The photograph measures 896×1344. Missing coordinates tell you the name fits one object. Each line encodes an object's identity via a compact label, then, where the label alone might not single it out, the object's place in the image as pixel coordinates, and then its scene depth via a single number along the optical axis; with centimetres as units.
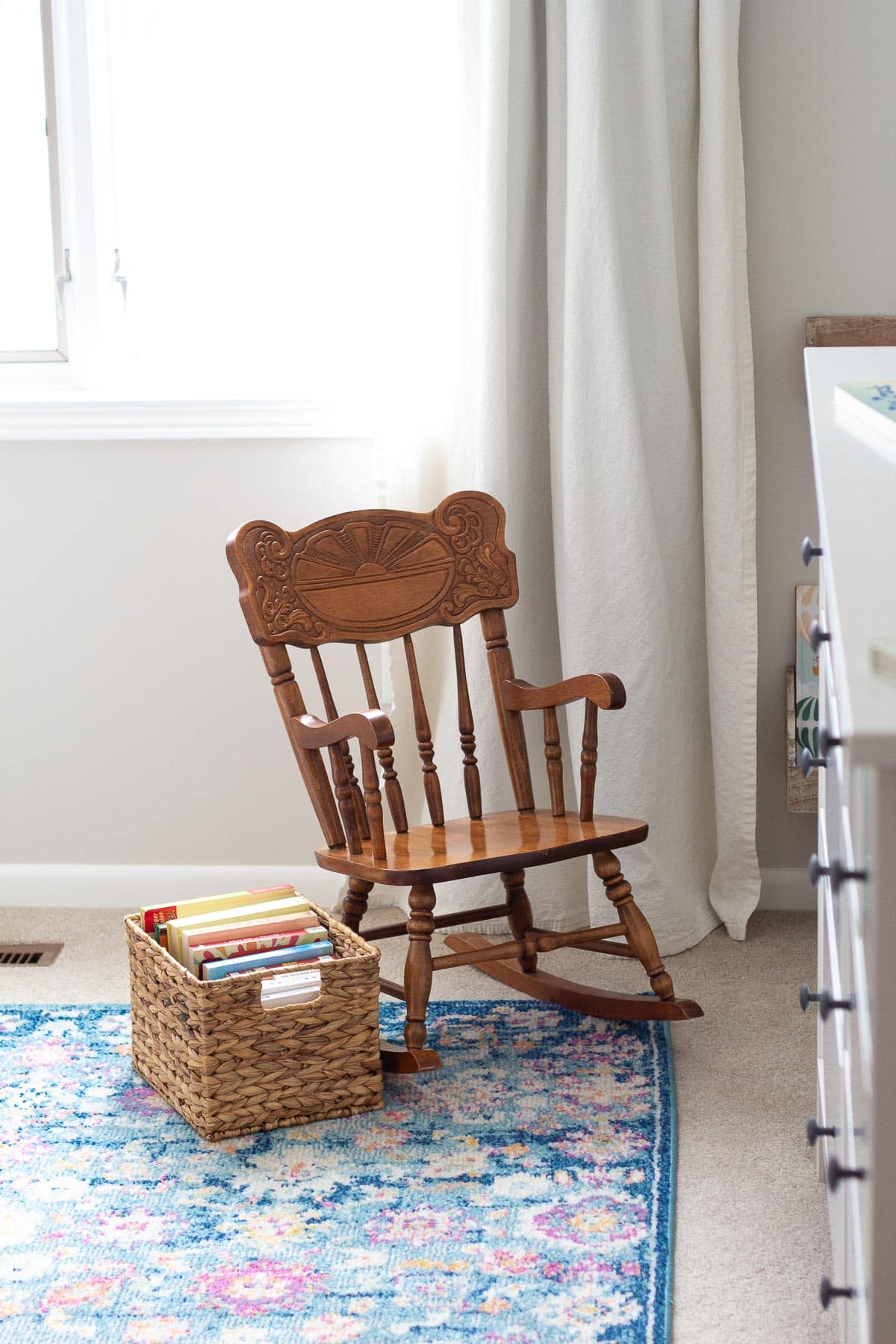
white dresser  178
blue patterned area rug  290
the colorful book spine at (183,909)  339
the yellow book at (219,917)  331
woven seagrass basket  319
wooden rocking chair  333
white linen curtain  362
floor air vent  377
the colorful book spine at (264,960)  324
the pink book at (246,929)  328
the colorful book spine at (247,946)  326
